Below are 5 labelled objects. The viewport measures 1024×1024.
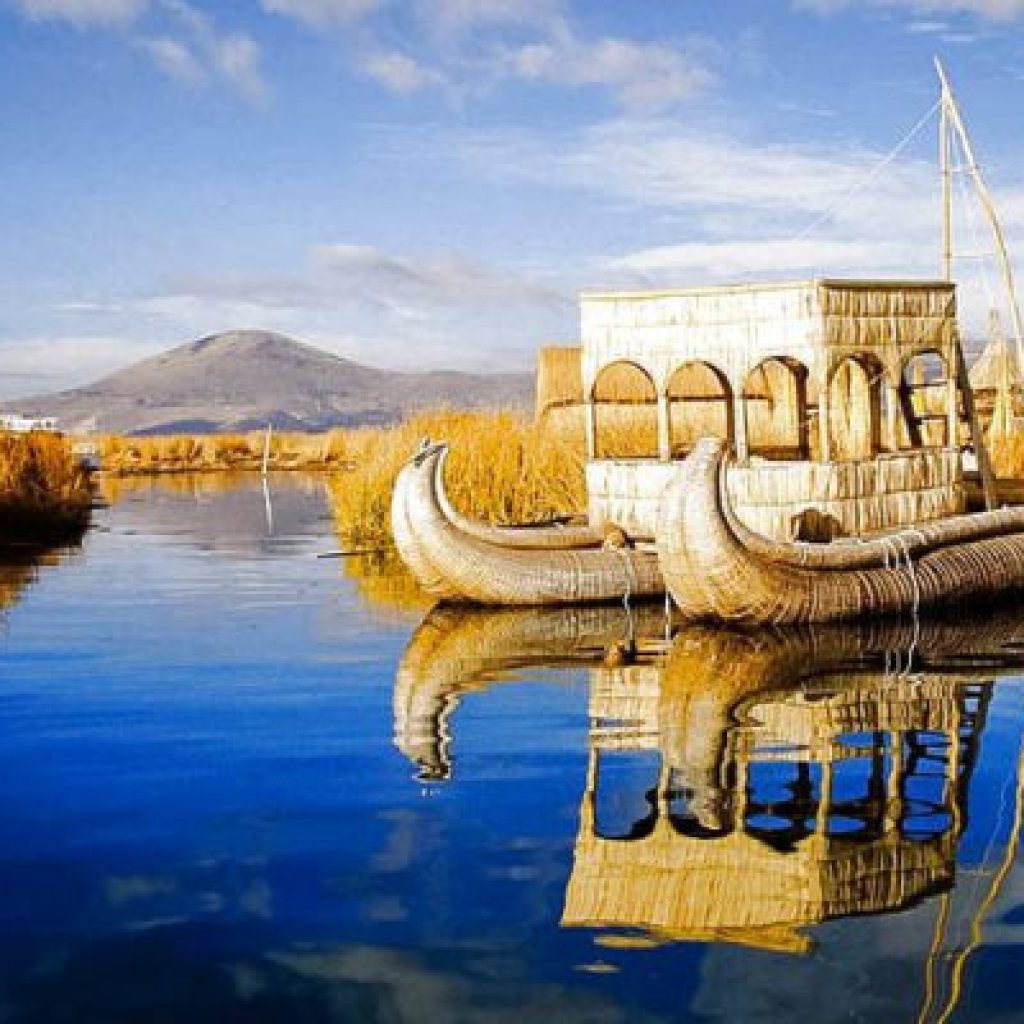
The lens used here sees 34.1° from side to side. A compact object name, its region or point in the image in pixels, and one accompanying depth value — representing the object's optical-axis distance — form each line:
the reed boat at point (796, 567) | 11.19
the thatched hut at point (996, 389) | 21.56
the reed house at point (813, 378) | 13.03
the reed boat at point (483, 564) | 13.09
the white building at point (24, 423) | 56.00
